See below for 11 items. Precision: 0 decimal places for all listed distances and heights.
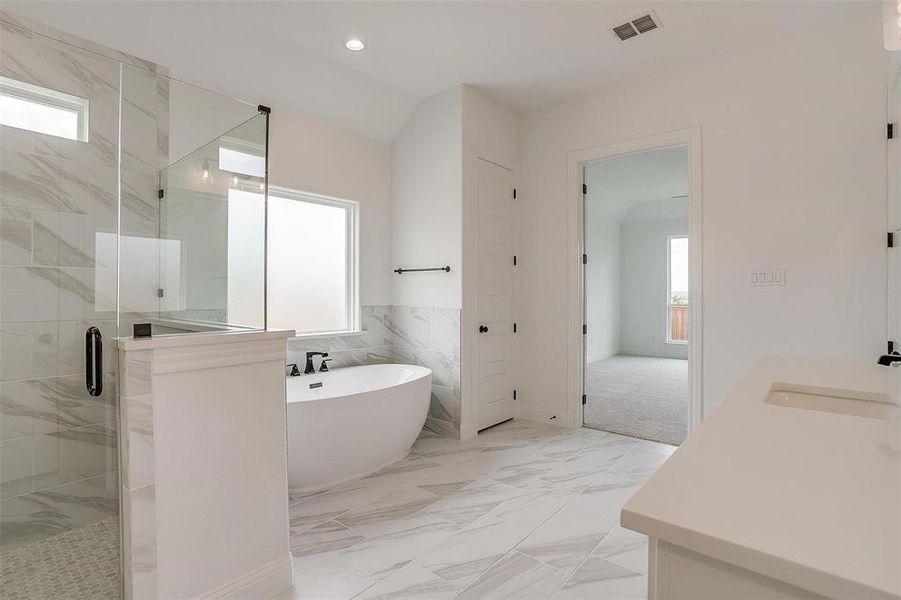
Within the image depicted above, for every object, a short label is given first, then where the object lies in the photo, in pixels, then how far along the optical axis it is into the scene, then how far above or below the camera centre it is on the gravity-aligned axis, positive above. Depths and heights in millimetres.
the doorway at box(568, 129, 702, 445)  3418 +164
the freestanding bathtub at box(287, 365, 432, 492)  2484 -755
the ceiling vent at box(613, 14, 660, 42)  2695 +1691
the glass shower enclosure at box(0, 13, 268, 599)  1942 +228
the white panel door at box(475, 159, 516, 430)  3697 +60
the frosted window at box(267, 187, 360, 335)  3414 +311
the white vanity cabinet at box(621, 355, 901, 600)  470 -267
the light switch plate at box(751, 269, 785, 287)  2889 +144
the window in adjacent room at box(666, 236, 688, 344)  7820 +176
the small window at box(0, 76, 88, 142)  2000 +921
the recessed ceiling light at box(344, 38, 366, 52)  2904 +1687
